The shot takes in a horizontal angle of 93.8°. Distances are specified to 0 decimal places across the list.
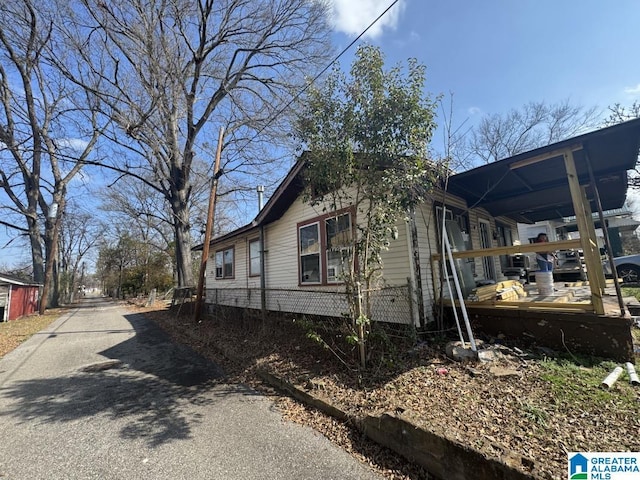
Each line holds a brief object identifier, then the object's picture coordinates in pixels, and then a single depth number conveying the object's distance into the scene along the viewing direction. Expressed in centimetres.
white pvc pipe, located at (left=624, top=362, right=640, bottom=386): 332
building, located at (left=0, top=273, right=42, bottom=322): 1476
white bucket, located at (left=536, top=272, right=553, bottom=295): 616
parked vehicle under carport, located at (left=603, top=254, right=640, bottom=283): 1188
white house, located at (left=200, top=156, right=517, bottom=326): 583
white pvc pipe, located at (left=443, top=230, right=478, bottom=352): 436
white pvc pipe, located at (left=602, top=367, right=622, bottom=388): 328
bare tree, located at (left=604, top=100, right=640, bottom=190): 1414
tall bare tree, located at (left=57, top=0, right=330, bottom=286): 1181
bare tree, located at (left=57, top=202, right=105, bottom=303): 4022
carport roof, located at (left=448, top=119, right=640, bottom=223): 443
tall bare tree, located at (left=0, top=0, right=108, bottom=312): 1285
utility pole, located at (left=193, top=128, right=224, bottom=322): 1025
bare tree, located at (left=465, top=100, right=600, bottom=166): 2153
